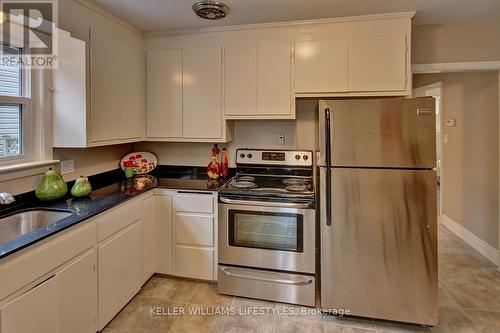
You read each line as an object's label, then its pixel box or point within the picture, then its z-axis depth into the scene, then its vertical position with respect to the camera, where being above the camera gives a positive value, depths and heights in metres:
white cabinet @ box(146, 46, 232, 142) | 2.83 +0.64
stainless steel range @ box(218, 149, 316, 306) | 2.31 -0.61
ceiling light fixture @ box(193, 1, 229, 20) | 2.19 +1.13
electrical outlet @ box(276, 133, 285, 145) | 3.04 +0.24
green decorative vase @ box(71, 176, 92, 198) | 2.19 -0.18
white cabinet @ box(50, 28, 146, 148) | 2.17 +0.56
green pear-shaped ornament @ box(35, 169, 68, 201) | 2.04 -0.16
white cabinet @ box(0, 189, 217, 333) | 1.39 -0.61
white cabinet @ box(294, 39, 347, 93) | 2.57 +0.82
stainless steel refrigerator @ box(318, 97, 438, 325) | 2.00 -0.29
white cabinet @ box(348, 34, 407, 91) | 2.48 +0.82
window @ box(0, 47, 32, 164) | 1.97 +0.34
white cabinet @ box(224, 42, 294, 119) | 2.69 +0.74
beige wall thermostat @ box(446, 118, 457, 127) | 3.92 +0.53
